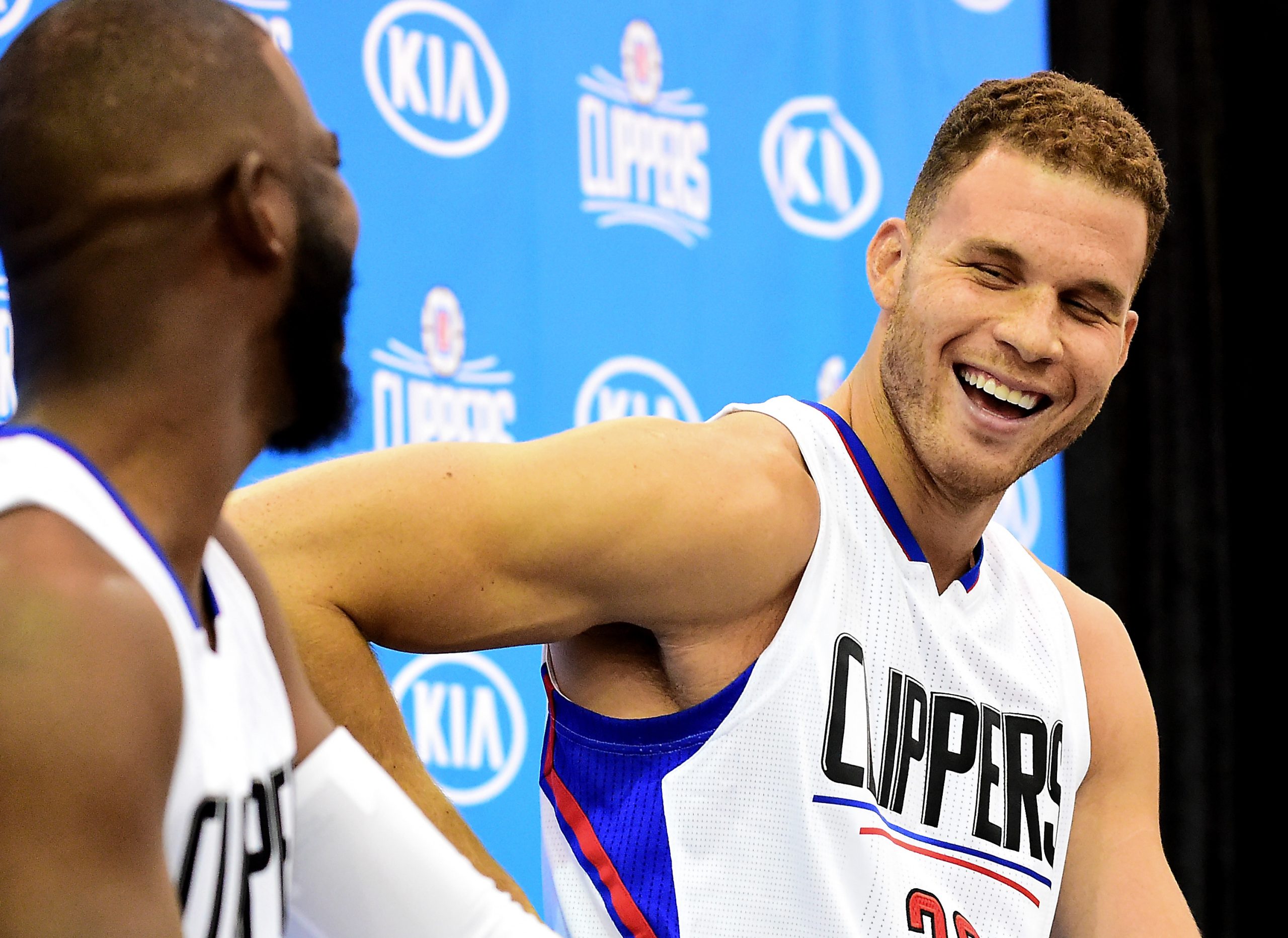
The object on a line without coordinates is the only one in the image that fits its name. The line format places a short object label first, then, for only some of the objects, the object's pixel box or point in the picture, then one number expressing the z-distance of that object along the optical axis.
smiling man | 3.21
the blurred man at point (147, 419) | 1.93
